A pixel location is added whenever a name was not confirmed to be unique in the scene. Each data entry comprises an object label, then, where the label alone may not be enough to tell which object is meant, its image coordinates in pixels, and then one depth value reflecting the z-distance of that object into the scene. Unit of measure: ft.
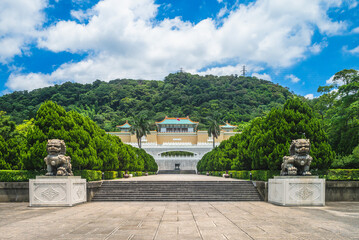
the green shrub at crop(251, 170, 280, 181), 43.71
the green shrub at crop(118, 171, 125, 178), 72.93
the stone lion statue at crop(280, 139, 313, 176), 34.35
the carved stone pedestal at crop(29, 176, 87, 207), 33.86
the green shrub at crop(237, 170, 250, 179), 58.44
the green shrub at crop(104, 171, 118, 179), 59.27
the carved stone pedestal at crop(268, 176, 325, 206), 33.99
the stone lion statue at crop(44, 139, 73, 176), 34.50
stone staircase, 43.01
